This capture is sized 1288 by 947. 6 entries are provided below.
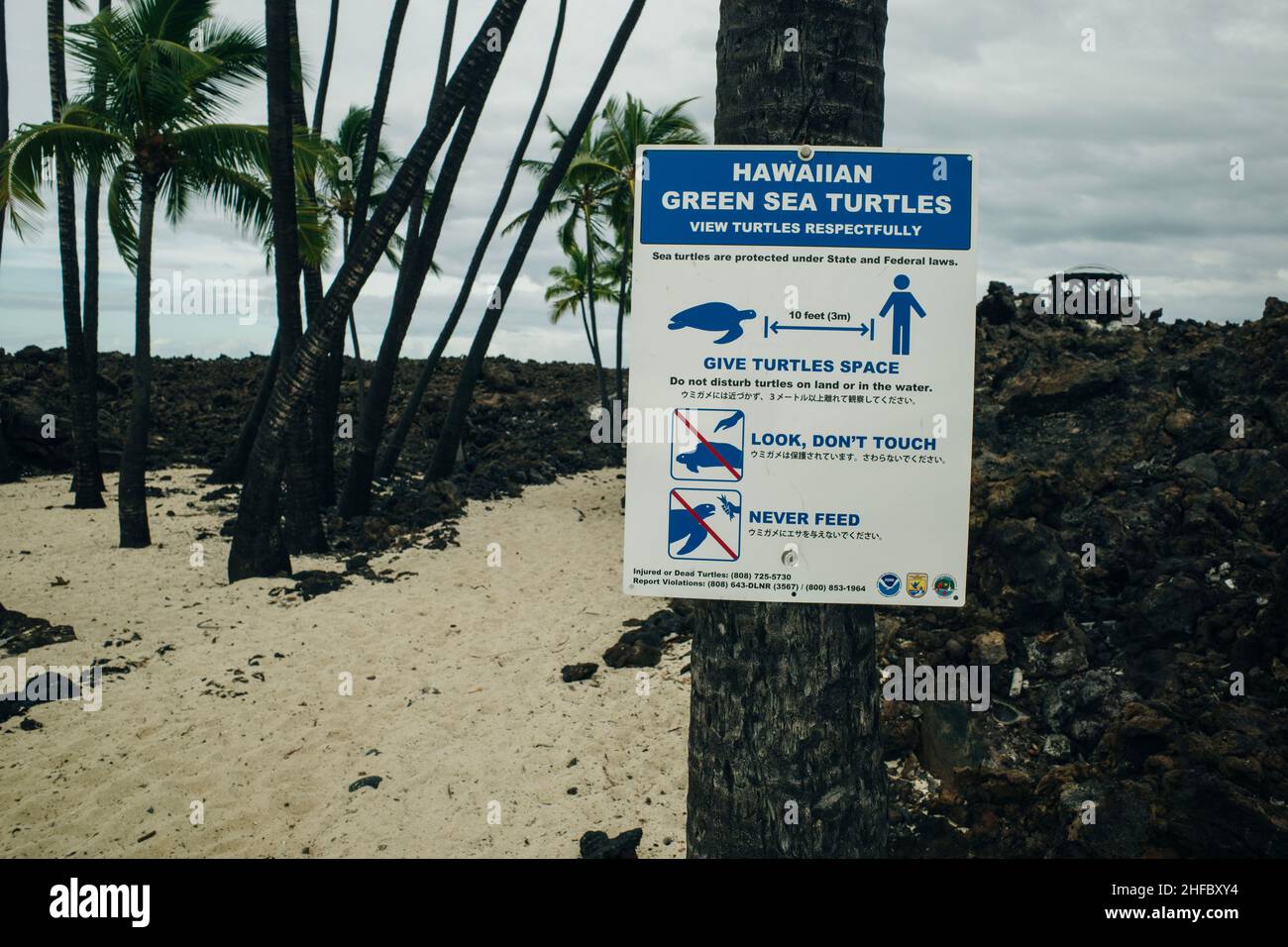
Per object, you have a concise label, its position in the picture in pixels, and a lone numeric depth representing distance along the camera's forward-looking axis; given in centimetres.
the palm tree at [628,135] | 2219
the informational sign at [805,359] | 277
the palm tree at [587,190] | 2216
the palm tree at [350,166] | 2150
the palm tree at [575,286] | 2995
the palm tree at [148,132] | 1302
